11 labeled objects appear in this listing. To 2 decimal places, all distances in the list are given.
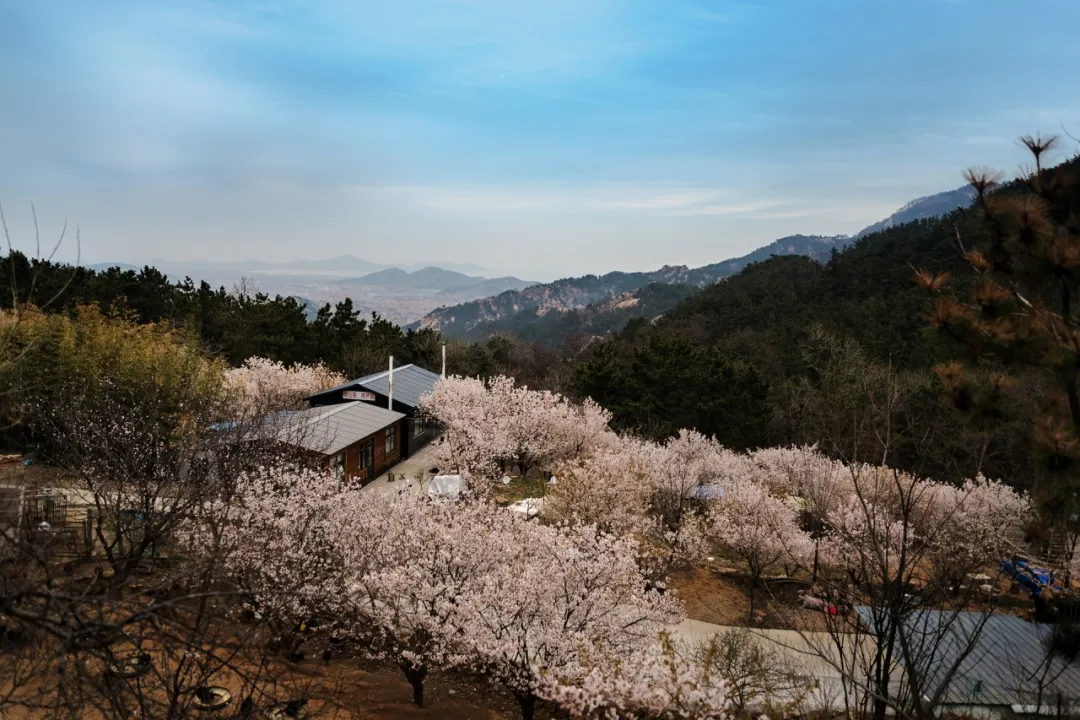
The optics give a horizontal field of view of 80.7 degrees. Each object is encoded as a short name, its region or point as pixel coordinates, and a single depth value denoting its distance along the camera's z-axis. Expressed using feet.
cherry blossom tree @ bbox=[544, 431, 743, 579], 61.21
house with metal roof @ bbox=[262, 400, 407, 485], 71.26
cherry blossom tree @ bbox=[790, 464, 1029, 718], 47.39
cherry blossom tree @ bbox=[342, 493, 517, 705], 37.22
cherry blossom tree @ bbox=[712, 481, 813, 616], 59.72
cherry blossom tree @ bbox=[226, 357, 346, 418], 90.17
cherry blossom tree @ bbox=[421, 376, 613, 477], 82.12
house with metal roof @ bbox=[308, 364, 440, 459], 102.58
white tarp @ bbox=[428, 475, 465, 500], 71.05
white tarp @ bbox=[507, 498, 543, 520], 63.93
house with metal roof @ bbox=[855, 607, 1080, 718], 37.11
